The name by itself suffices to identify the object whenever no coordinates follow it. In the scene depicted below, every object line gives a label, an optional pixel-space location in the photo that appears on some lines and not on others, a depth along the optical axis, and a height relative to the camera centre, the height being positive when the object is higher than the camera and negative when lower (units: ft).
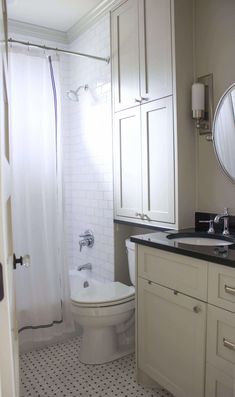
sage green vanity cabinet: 4.35 -2.18
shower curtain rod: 7.11 +3.13
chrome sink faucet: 5.80 -0.68
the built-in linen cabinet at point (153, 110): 6.19 +1.52
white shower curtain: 7.25 -0.30
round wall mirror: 5.86 +0.93
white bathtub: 8.66 -2.68
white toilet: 6.63 -2.85
